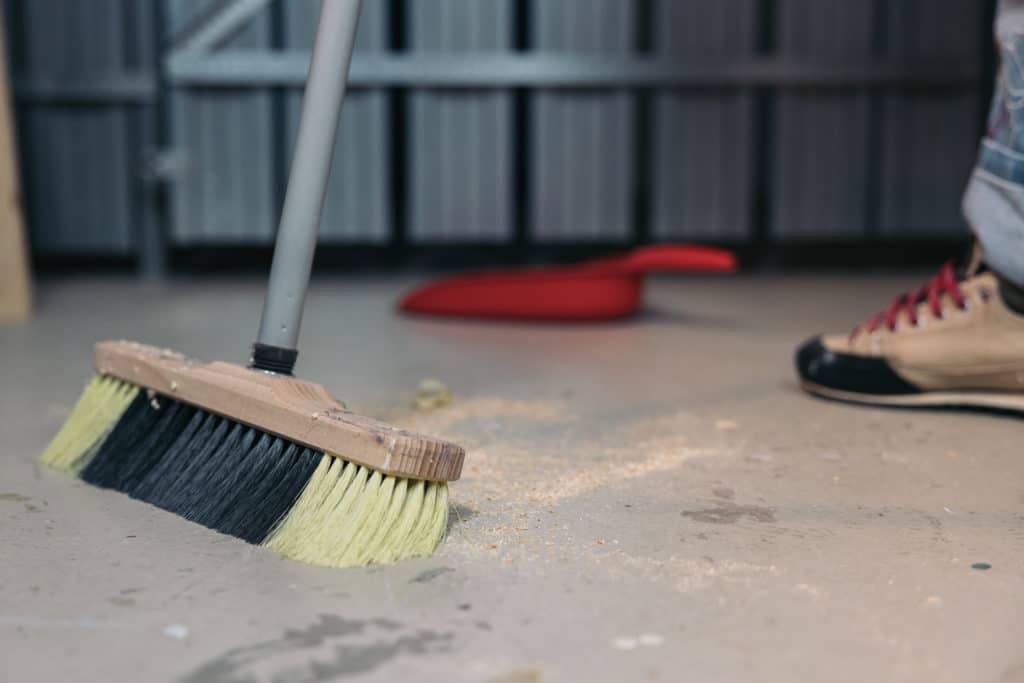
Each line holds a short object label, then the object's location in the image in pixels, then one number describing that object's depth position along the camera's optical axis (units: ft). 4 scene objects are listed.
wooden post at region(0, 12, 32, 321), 7.18
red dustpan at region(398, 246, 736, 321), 7.16
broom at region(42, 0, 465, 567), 2.94
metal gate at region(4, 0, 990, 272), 9.63
